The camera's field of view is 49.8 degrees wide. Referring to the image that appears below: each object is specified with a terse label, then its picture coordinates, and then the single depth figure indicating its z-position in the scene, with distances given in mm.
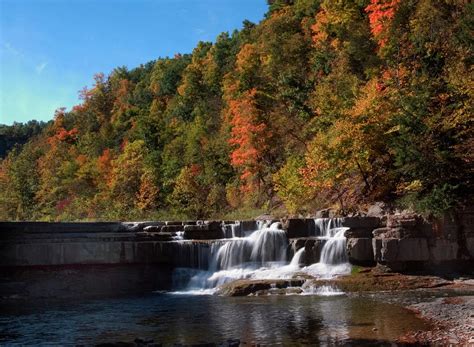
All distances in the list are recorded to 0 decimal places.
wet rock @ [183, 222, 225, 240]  26609
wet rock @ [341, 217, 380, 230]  22781
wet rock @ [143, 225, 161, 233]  27784
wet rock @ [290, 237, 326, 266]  22703
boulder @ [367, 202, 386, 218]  24870
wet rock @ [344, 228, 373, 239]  22328
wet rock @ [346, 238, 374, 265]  21672
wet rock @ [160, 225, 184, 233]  27406
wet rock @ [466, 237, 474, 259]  21875
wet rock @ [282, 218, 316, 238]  24469
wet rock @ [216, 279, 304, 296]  20297
